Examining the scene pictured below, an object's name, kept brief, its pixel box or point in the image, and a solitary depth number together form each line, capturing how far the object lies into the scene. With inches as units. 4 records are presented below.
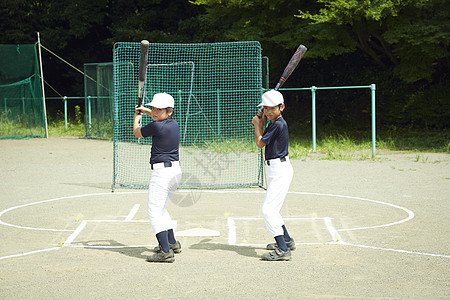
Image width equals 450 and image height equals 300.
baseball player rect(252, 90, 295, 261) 273.4
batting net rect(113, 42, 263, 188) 625.0
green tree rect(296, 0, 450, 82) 741.9
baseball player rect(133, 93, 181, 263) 272.4
